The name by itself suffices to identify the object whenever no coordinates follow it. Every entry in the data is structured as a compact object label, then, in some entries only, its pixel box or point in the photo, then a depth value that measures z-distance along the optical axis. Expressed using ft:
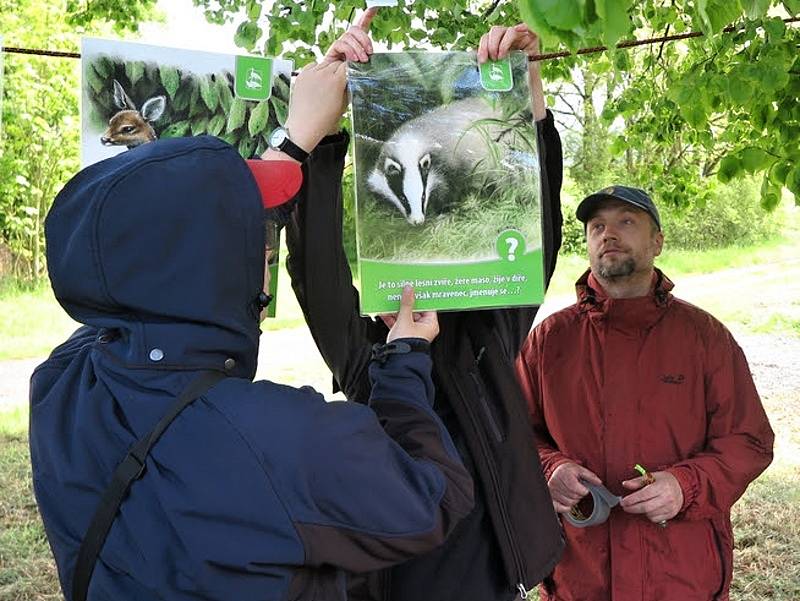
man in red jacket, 8.19
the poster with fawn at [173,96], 5.62
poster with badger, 5.09
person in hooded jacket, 3.57
